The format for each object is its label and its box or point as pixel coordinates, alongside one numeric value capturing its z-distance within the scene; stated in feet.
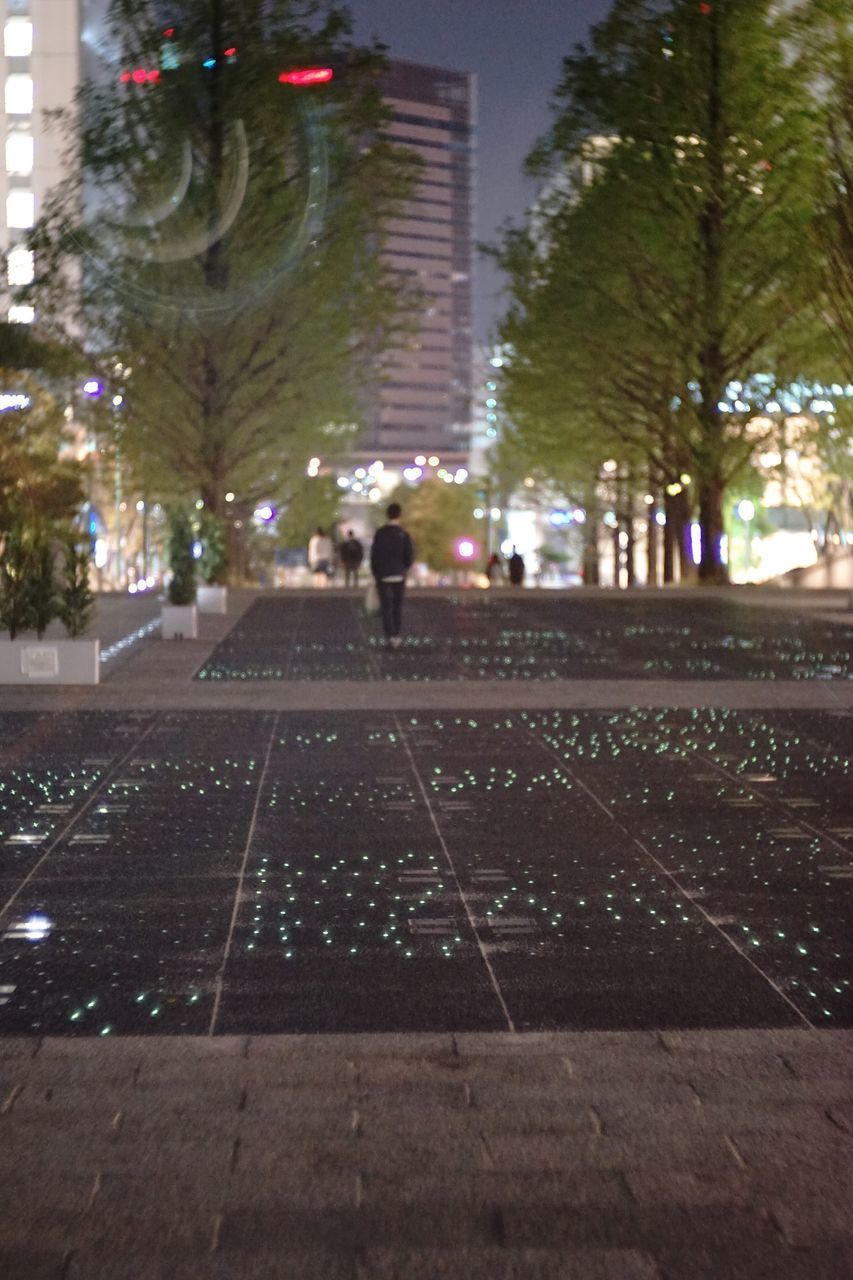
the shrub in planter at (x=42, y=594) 58.75
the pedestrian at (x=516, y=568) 207.31
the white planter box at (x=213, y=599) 102.22
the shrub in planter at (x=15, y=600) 58.65
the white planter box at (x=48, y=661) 58.39
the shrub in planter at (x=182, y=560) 81.51
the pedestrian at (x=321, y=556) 188.44
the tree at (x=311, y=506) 249.75
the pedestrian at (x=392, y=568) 75.36
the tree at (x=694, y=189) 131.75
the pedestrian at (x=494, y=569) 221.66
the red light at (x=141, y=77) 135.12
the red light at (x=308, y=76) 134.10
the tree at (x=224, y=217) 133.28
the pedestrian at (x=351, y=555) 178.50
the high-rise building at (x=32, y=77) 422.82
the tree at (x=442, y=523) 479.00
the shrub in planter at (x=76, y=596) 59.52
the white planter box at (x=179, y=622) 81.25
